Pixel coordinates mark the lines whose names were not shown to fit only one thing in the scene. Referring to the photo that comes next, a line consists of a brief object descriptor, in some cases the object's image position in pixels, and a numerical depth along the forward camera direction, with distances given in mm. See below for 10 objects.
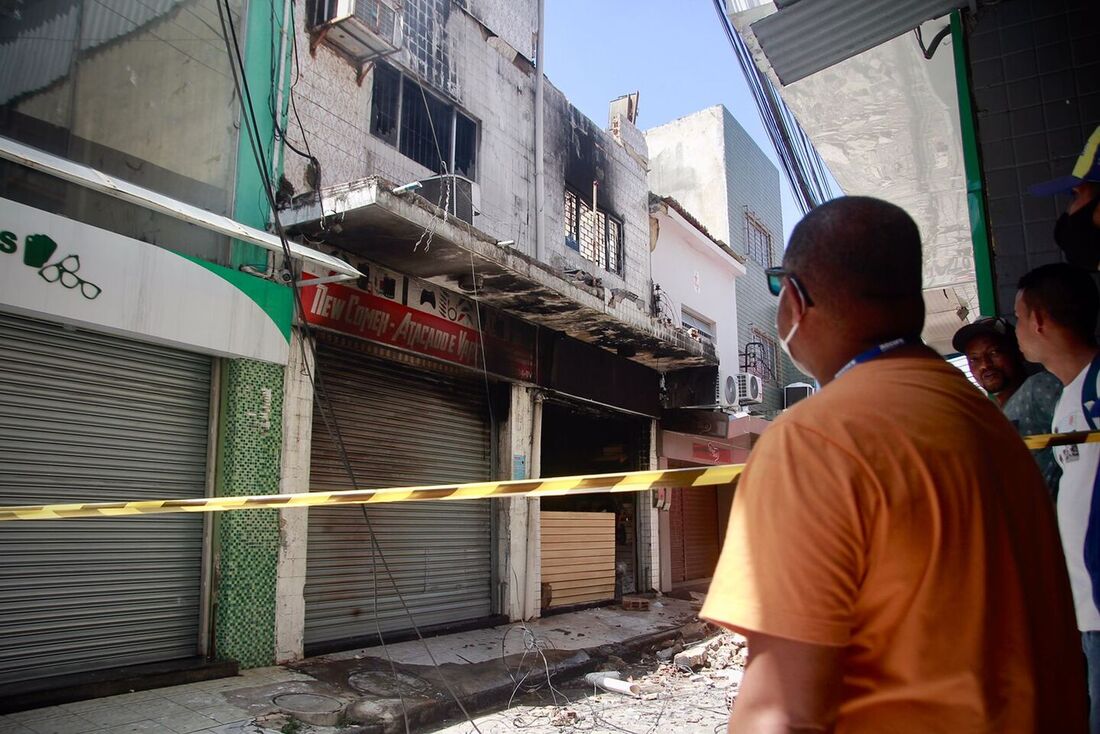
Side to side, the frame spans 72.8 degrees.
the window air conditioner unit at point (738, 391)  15070
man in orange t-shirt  1050
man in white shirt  2373
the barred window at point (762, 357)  20969
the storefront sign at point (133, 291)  5867
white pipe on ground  7189
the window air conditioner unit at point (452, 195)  9992
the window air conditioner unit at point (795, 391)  21234
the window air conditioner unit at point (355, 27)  8562
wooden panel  12109
